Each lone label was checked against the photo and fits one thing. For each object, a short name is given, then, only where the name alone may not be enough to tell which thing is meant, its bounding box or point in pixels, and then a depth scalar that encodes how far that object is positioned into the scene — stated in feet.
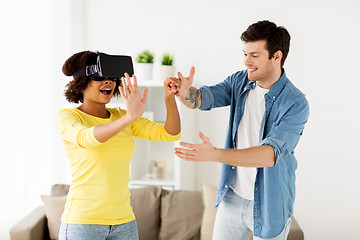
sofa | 9.44
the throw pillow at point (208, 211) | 9.29
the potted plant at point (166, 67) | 10.90
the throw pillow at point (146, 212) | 9.69
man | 5.98
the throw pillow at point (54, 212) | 9.53
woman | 5.10
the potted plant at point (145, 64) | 11.05
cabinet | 11.02
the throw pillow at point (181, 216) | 9.54
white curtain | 9.43
